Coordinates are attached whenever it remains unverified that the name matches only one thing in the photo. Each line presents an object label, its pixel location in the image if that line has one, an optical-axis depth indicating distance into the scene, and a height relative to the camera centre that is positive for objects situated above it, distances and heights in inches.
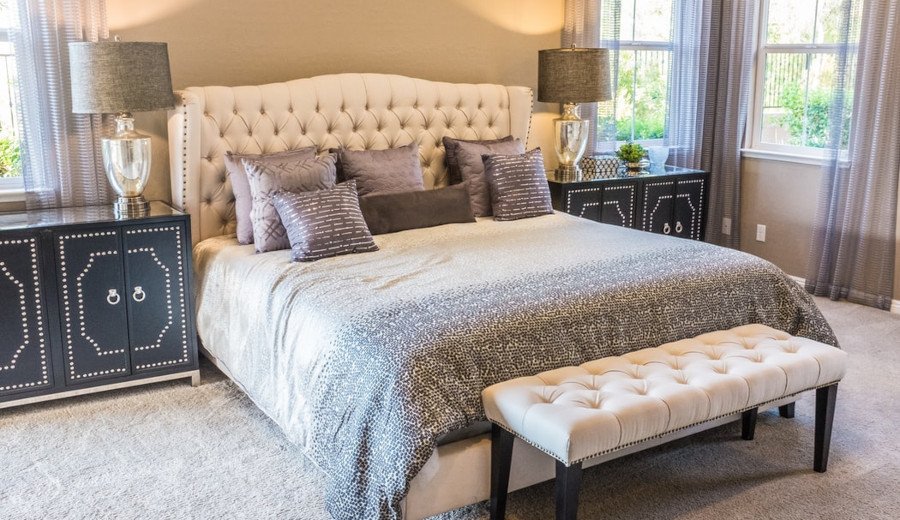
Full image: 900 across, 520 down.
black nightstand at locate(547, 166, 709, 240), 194.2 -27.6
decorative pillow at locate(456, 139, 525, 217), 175.3 -18.8
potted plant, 202.5 -17.8
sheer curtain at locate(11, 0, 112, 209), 144.6 -6.4
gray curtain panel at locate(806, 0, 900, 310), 184.9 -20.2
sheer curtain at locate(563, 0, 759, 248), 214.8 -4.2
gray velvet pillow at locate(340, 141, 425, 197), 161.5 -17.5
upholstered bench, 92.2 -35.6
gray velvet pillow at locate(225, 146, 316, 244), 151.3 -19.7
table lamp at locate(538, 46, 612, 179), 187.8 -0.7
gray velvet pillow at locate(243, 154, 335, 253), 145.1 -18.3
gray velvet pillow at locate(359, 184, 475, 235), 156.3 -24.0
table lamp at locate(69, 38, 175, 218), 137.0 -3.1
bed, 99.7 -30.3
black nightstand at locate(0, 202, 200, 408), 134.6 -36.1
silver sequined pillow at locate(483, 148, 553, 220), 171.9 -21.3
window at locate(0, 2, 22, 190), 147.2 -7.4
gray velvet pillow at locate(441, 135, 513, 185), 180.2 -16.9
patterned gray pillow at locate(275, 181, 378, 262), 138.1 -23.6
